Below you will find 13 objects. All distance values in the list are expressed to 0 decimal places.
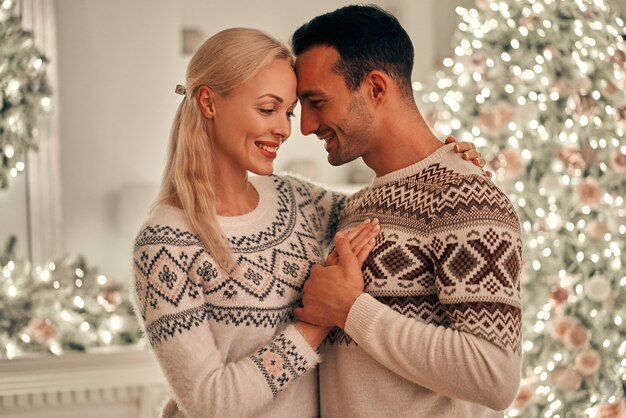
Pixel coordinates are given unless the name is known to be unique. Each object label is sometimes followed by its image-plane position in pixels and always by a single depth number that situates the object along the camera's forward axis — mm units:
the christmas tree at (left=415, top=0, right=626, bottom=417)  3365
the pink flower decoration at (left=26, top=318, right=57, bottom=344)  3461
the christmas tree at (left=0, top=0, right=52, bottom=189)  3600
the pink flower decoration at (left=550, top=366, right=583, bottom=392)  3428
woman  1709
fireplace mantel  3443
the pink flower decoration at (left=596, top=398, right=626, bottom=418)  3494
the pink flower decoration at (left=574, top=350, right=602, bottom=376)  3416
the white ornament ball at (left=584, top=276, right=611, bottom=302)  3359
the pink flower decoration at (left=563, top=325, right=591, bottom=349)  3385
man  1655
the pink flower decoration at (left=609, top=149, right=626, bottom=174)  3391
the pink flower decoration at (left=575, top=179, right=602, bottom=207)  3365
